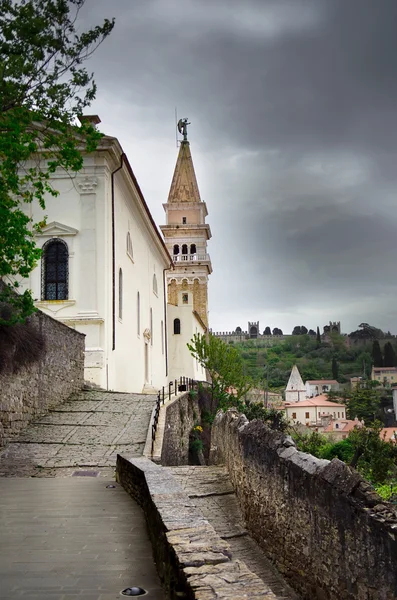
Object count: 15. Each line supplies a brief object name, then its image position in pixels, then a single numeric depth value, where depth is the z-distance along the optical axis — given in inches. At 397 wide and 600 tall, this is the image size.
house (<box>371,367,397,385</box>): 5187.0
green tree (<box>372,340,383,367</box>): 5290.4
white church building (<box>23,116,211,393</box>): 902.4
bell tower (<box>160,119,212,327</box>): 2372.0
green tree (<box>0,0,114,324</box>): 415.8
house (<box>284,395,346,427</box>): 4119.1
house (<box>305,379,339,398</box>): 5324.8
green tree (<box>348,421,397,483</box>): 1445.6
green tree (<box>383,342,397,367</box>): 5157.5
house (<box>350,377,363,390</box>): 5221.0
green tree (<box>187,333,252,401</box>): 1411.2
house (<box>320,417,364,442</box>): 3016.0
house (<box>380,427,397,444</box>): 2780.5
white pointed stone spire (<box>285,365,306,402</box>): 4840.1
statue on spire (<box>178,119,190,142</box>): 2683.6
